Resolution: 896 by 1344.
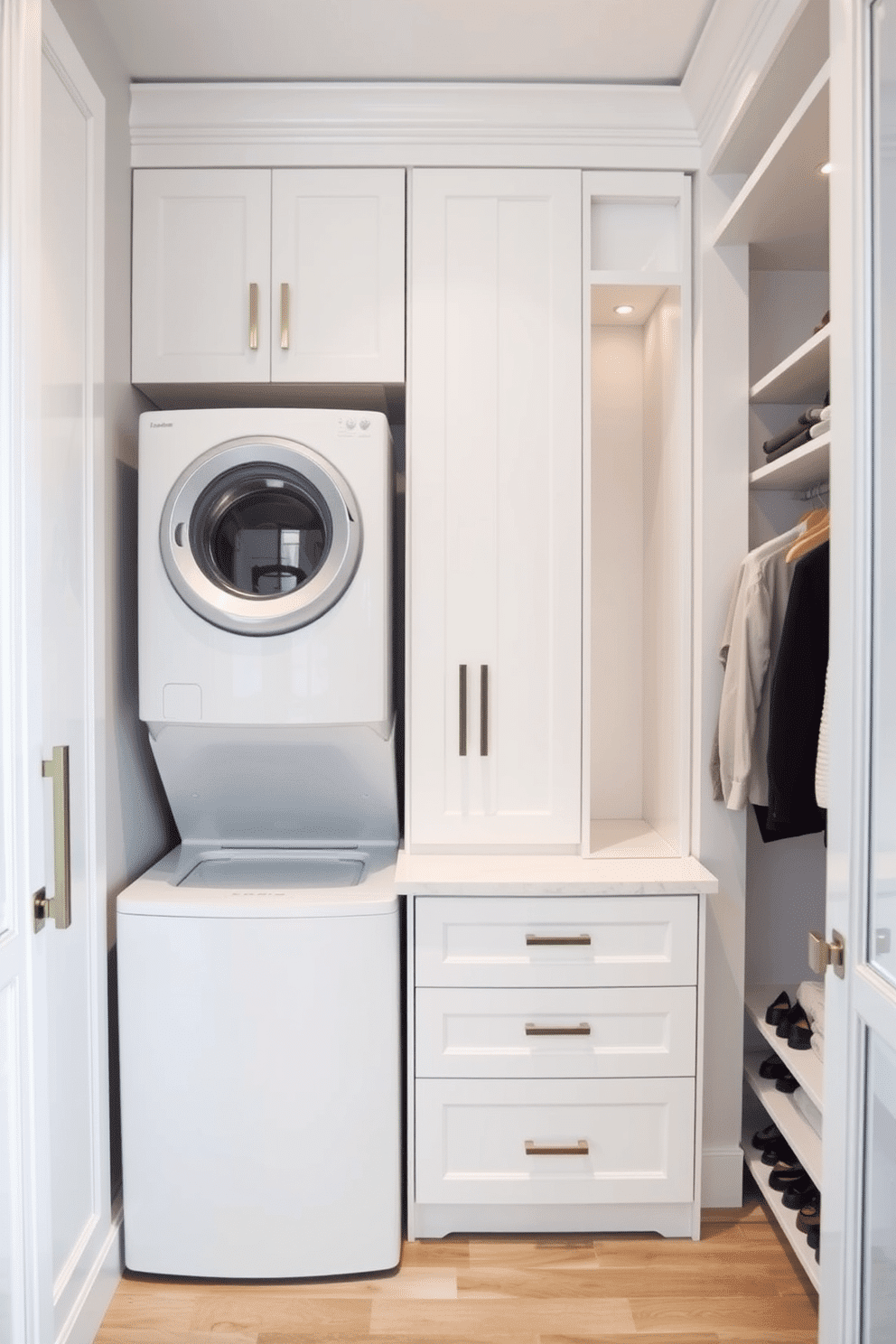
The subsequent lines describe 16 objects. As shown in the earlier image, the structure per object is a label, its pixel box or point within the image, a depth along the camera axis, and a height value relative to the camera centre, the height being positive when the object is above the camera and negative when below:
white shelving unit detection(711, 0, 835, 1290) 1.71 +0.67
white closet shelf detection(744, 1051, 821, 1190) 1.81 -1.00
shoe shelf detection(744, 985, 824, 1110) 1.79 -0.83
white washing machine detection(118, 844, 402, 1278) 1.87 -0.86
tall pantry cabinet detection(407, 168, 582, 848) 2.11 +0.37
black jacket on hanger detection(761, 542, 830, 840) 1.81 -0.06
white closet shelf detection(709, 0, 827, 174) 1.60 +1.12
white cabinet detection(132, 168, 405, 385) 2.10 +0.92
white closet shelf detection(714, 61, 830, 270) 1.62 +0.99
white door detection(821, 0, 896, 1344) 1.16 -0.11
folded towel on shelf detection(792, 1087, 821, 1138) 1.93 -0.97
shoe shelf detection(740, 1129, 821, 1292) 1.78 -1.18
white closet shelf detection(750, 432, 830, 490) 1.80 +0.43
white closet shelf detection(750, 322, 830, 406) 1.77 +0.64
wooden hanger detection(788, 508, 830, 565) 1.86 +0.27
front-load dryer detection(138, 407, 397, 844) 1.94 +0.19
